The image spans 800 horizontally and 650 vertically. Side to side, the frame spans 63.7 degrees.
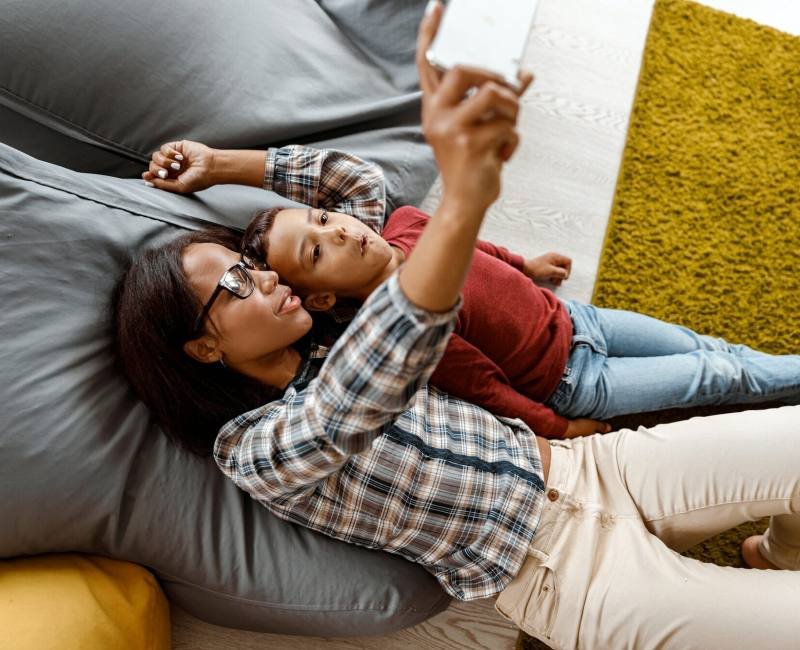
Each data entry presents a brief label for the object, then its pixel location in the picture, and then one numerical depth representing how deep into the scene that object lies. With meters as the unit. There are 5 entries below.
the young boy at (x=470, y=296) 1.04
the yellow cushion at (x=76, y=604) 0.90
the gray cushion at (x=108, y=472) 0.93
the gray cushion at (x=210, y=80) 1.12
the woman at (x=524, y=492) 0.92
